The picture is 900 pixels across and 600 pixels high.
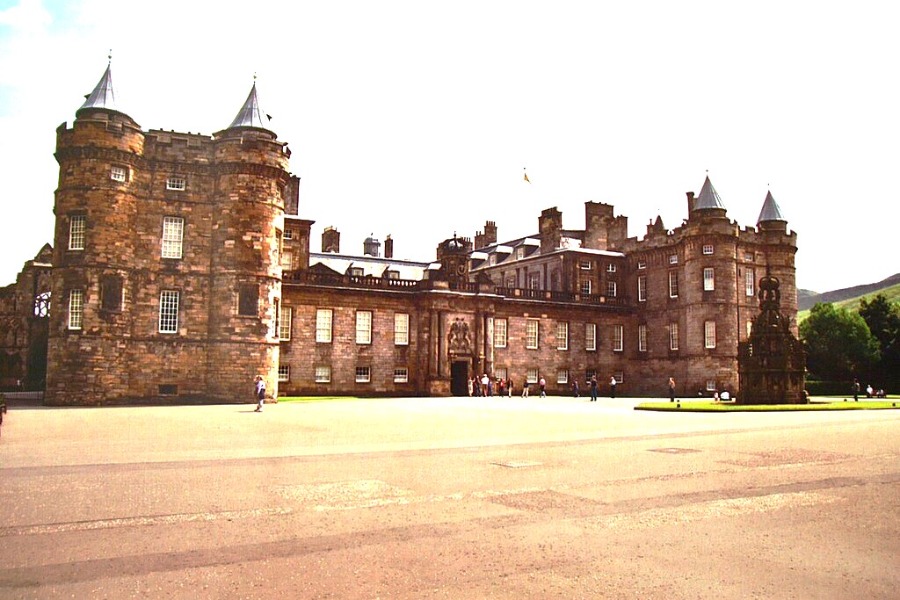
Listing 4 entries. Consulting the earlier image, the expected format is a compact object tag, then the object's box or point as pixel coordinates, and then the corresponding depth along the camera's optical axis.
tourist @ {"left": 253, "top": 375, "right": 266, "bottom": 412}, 31.20
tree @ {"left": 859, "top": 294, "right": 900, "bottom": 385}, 67.69
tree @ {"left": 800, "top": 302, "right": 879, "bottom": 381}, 66.94
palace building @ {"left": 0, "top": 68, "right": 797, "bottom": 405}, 36.91
